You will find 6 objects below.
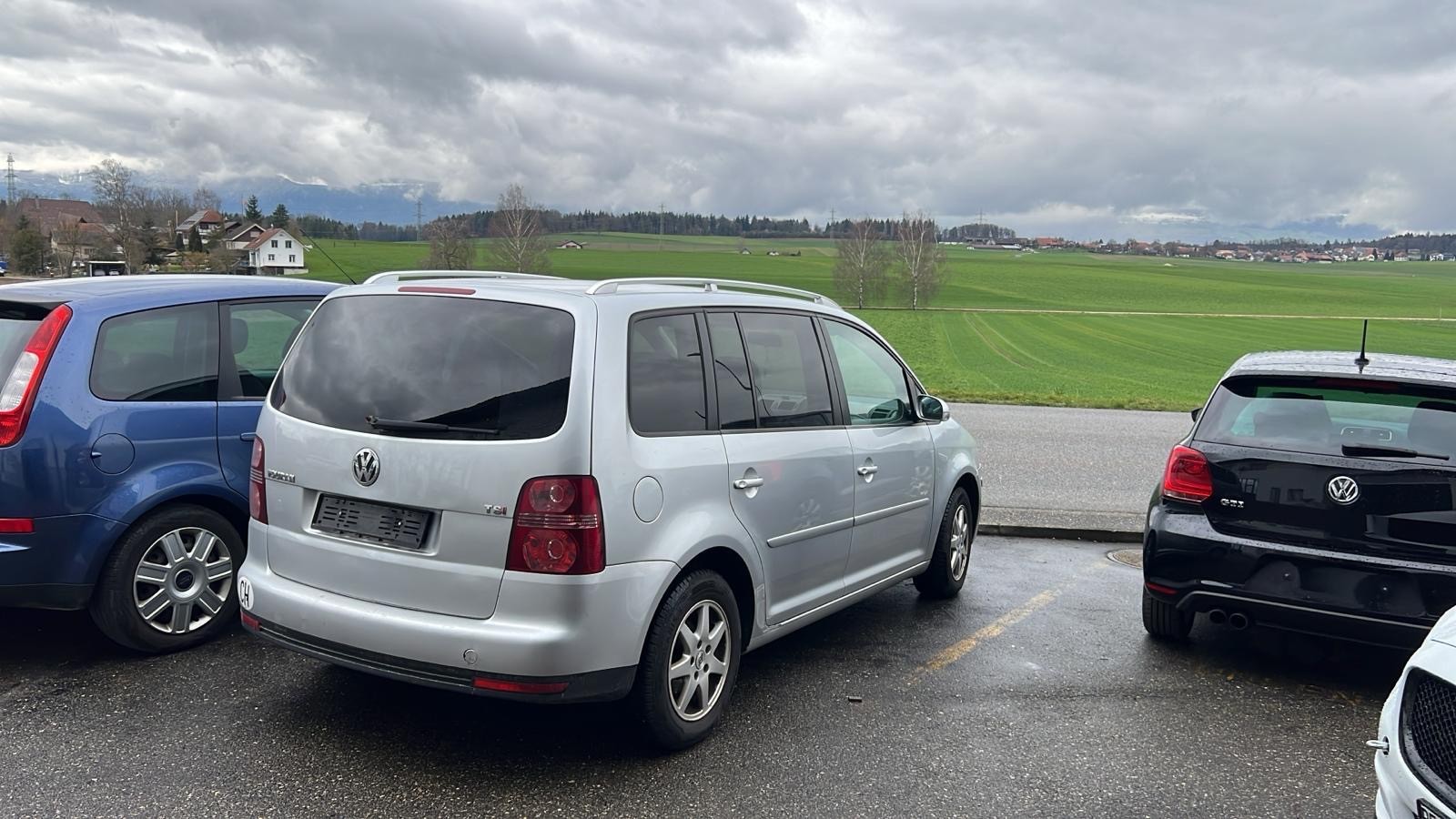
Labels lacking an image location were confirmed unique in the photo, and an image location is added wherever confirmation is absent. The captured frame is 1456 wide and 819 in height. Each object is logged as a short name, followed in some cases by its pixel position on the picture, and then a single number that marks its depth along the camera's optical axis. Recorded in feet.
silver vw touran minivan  11.69
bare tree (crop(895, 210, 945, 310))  297.33
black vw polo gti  15.30
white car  8.85
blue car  14.76
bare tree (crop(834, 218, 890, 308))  297.53
